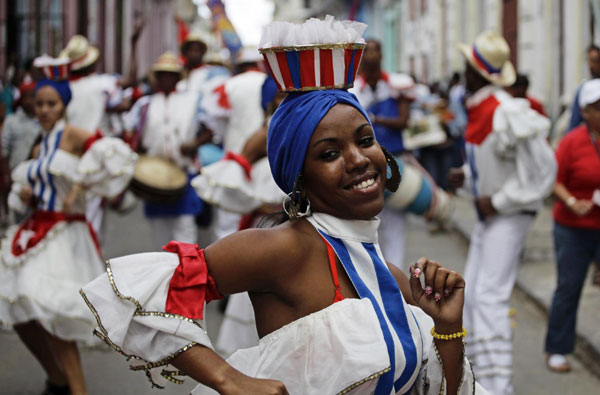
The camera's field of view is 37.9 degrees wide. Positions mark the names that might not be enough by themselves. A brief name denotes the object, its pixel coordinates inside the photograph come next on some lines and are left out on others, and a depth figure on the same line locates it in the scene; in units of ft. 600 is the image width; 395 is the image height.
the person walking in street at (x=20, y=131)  35.73
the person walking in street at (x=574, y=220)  18.95
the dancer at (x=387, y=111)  24.45
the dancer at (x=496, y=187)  17.54
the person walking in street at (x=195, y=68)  34.30
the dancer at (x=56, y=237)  16.61
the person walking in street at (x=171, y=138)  26.16
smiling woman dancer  7.76
